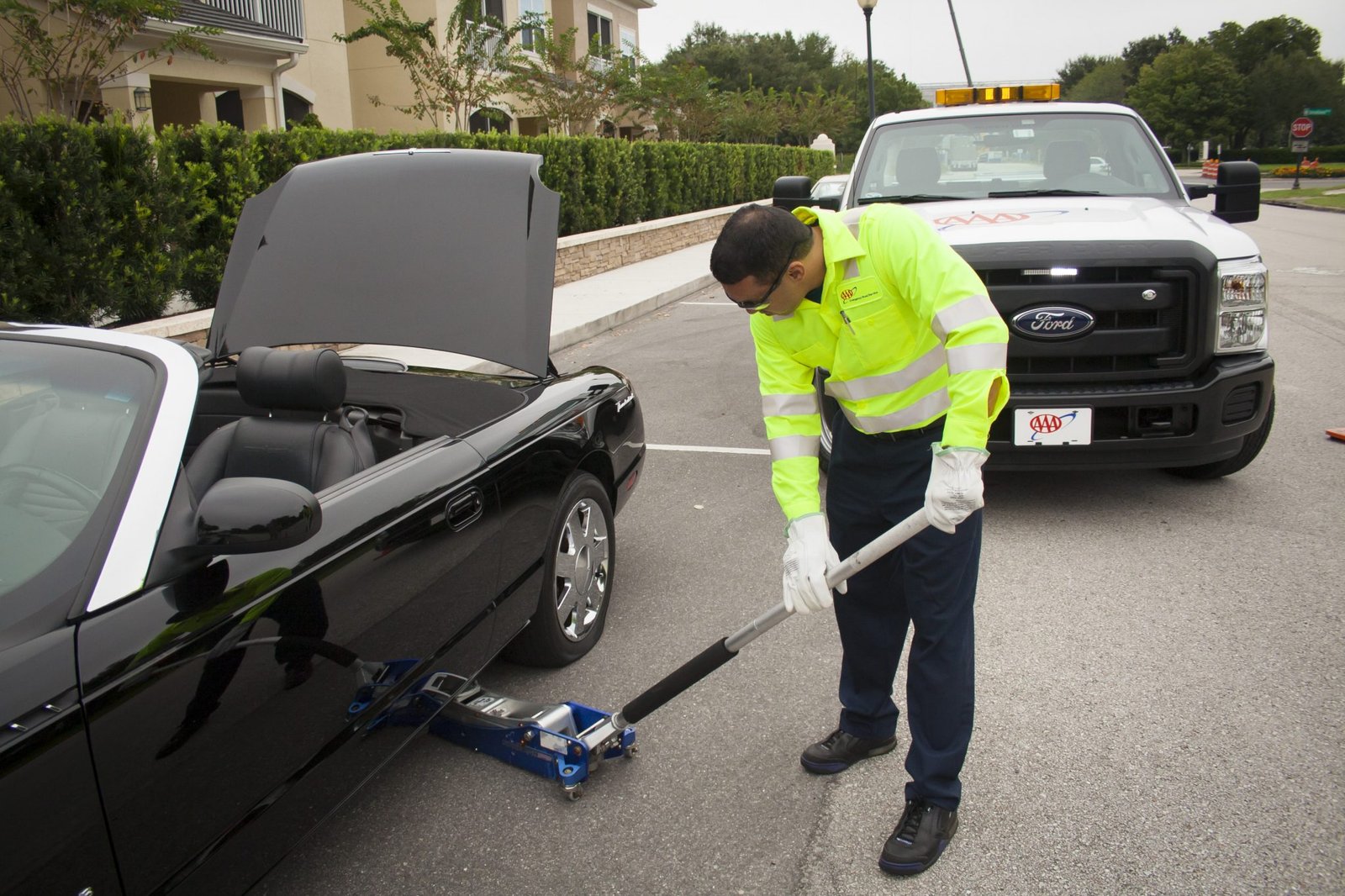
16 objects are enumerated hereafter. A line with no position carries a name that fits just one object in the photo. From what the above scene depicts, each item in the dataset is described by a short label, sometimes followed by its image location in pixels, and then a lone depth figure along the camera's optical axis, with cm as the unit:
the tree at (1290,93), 8512
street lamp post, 1914
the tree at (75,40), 876
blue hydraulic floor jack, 274
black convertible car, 182
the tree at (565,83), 2191
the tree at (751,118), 3984
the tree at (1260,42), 9756
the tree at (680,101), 2714
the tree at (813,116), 4966
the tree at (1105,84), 10588
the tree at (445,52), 1644
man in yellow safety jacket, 235
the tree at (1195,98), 8606
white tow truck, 477
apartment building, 1614
